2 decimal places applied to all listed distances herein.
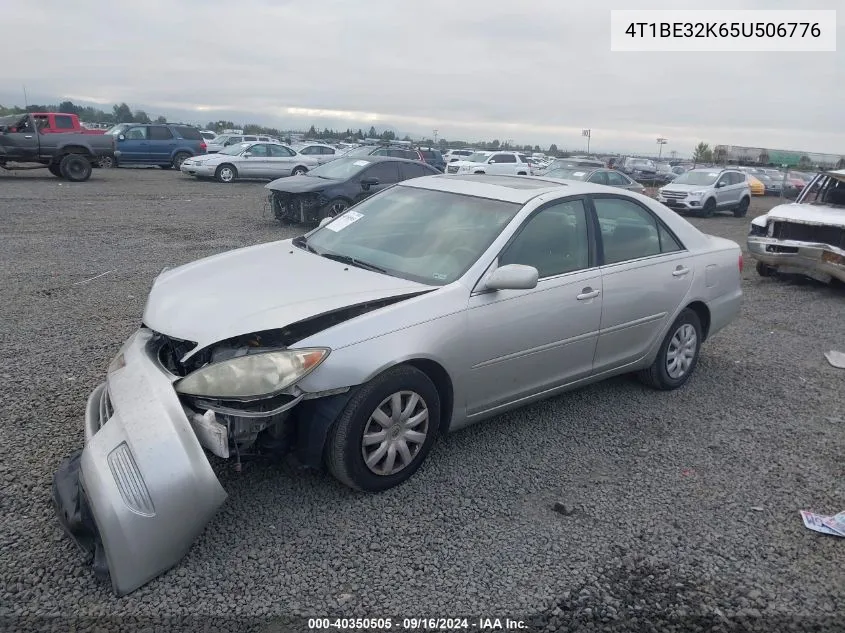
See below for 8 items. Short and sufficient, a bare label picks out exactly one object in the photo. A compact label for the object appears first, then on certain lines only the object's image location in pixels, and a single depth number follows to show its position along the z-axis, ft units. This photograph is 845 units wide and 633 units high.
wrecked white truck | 28.66
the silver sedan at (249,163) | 72.28
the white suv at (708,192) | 66.13
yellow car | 105.40
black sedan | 40.06
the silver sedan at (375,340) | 9.04
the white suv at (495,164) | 82.33
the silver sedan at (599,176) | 59.72
